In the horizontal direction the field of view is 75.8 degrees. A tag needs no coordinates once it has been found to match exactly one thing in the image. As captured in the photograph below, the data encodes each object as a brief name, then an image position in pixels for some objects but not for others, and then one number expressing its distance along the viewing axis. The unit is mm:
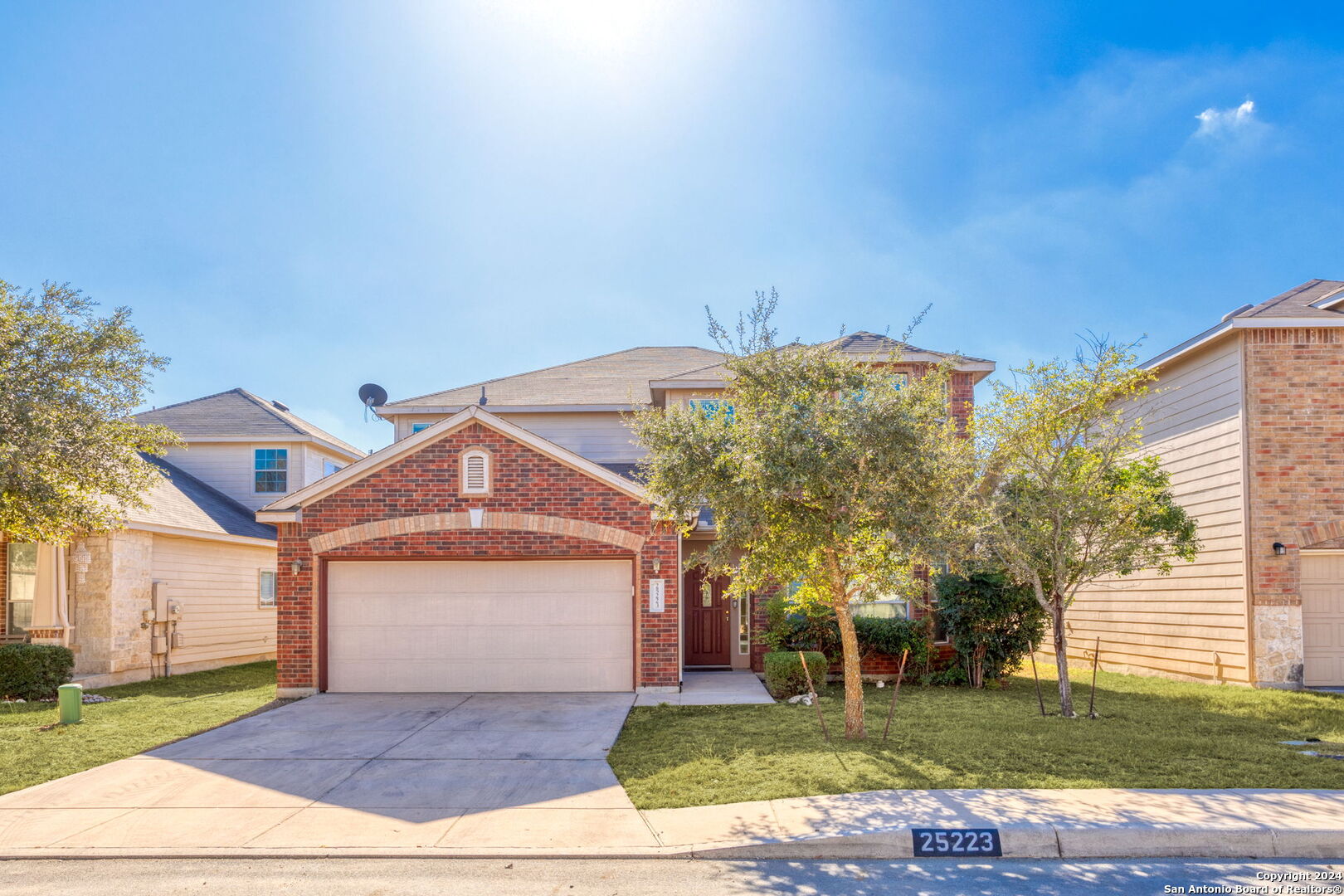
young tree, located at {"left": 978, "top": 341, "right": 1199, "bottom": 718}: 11148
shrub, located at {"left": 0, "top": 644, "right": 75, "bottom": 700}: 13578
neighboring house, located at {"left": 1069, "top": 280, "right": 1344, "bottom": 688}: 13406
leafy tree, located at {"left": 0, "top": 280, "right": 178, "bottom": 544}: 12273
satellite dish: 22641
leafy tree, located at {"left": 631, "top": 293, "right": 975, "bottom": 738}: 8523
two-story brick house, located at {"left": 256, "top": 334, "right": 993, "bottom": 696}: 13367
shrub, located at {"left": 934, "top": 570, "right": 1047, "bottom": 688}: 13820
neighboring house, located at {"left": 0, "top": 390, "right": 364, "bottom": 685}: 15578
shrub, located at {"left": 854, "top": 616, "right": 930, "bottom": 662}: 14477
